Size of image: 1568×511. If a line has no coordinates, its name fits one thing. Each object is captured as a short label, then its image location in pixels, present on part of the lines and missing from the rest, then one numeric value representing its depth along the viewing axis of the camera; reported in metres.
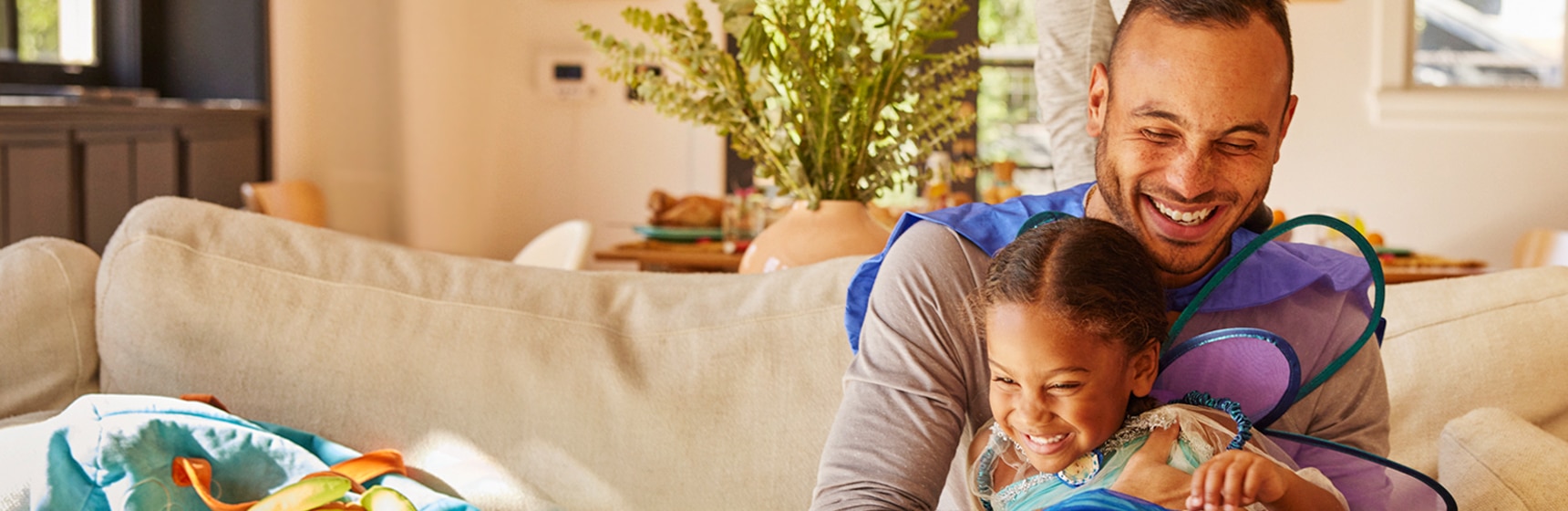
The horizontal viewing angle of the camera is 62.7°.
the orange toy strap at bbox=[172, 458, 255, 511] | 1.33
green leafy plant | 1.72
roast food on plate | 3.29
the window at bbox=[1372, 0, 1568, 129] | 5.18
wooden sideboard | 3.31
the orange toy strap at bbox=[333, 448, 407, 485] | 1.39
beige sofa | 1.49
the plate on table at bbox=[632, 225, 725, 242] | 3.19
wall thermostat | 6.09
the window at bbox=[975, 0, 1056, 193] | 6.16
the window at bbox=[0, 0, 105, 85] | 4.01
